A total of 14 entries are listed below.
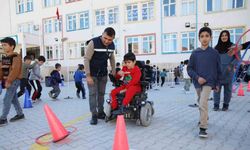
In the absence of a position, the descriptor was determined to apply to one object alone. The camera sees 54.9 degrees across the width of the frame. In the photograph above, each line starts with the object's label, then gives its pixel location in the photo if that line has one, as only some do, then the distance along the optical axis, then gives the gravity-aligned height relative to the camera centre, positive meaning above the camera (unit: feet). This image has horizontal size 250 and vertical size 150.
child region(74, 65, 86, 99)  32.48 -2.27
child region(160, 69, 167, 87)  54.44 -3.42
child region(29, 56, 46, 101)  29.86 -1.92
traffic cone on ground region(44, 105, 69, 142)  13.75 -3.86
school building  66.39 +12.06
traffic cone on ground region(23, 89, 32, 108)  26.61 -4.45
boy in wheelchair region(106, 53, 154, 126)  16.30 -2.52
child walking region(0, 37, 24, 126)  18.15 -0.69
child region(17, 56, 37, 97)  28.19 -1.19
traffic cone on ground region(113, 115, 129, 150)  10.60 -3.43
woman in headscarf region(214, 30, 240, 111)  21.06 -0.79
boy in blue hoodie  13.88 -0.74
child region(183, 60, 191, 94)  36.01 -3.41
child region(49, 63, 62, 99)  32.48 -2.66
